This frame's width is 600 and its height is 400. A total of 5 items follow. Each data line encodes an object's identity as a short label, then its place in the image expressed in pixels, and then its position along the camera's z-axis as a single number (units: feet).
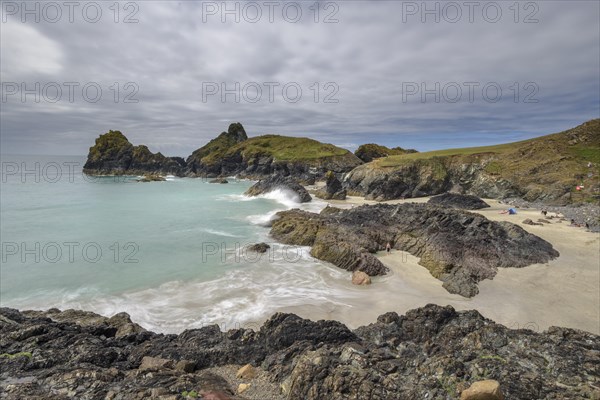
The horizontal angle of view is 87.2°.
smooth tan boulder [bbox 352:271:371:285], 55.98
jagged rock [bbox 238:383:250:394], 24.08
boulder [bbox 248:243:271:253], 75.56
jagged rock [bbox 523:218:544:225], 94.81
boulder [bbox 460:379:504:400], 17.54
